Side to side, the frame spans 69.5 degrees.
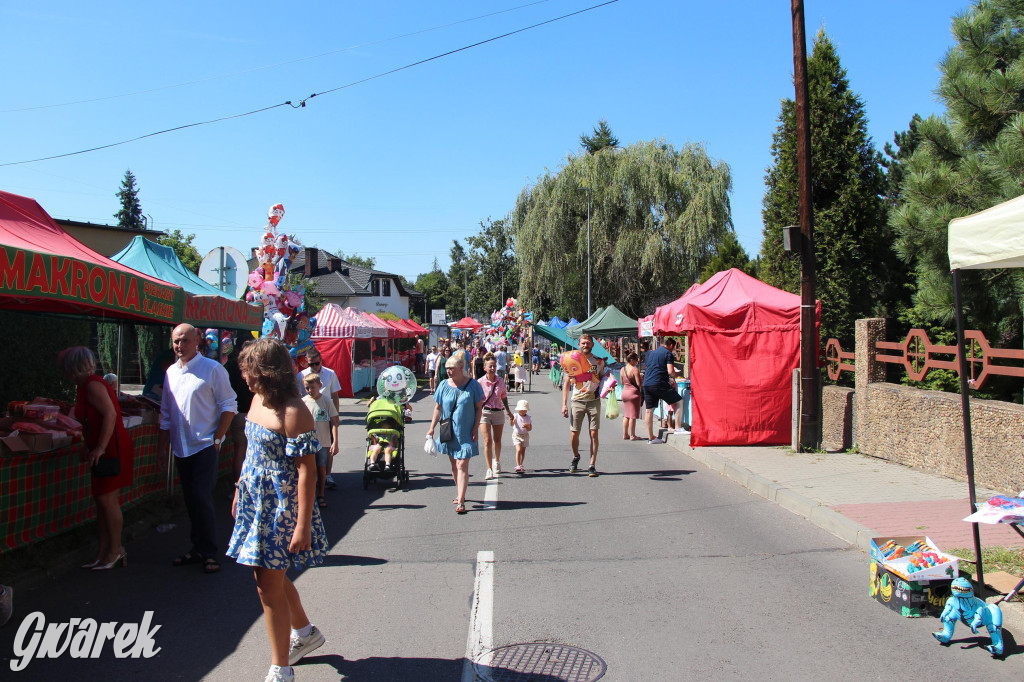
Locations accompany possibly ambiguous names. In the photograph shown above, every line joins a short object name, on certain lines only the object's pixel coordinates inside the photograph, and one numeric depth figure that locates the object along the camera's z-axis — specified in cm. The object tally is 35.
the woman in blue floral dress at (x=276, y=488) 368
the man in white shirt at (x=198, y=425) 591
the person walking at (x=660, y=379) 1291
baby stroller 933
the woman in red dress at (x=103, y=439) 565
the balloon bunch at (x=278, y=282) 1191
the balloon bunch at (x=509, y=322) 3284
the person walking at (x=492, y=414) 967
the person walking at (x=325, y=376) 856
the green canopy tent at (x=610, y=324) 2606
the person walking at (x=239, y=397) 787
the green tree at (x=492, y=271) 7825
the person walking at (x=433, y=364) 2650
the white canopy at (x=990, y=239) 442
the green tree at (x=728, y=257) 3189
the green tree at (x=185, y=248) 5053
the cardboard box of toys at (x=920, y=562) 473
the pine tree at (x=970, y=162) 998
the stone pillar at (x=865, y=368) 1052
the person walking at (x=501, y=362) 2281
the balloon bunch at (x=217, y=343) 1121
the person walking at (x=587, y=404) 1016
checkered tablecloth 558
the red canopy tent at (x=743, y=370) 1216
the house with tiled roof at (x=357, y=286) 6844
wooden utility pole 1098
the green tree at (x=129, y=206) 7856
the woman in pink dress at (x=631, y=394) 1336
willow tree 3338
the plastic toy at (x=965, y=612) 424
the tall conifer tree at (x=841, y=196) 1495
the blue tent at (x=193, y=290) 870
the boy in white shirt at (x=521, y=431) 1037
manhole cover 388
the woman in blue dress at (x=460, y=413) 786
